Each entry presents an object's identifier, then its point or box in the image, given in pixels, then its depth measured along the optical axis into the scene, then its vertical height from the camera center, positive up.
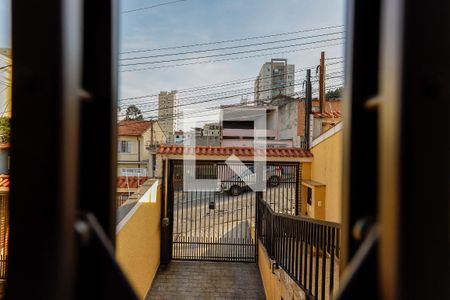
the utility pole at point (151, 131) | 12.81 +0.65
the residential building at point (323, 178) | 5.02 -0.62
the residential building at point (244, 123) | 16.45 +1.49
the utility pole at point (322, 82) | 8.12 +1.85
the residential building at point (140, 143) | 12.52 +0.08
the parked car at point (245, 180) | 6.42 -0.75
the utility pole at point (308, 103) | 7.21 +1.19
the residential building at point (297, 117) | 7.32 +1.16
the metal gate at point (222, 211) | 6.36 -1.46
